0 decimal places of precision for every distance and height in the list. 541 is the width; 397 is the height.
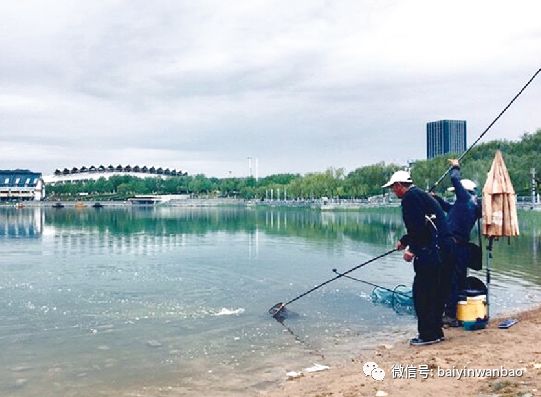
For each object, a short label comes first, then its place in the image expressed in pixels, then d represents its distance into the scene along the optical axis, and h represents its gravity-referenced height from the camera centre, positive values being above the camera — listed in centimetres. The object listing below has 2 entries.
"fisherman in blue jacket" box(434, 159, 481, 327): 1062 -72
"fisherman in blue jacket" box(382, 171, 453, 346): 941 -95
